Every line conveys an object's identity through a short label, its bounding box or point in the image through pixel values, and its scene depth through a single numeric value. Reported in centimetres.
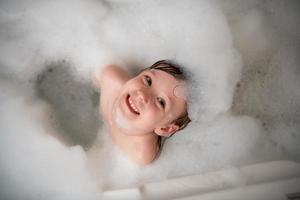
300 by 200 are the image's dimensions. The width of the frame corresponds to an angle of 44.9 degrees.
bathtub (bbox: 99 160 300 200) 100
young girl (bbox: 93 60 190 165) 111
